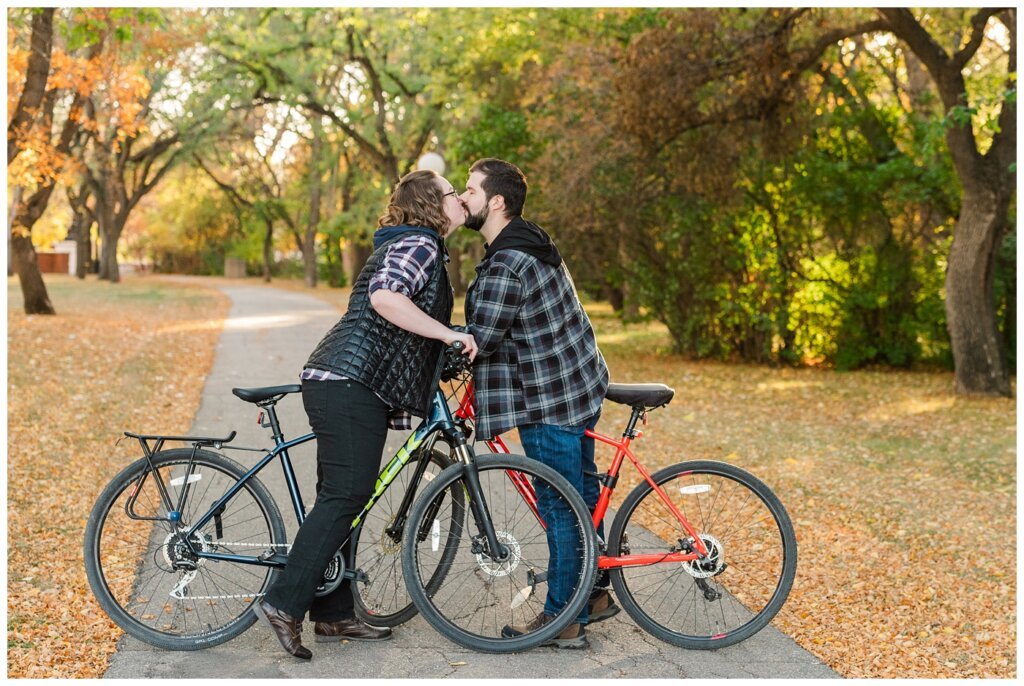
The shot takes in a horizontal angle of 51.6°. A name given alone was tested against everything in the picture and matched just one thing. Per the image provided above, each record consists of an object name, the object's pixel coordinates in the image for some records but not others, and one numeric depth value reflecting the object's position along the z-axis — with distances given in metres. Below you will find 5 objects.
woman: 3.99
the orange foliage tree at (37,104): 16.17
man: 4.17
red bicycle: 4.23
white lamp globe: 20.68
